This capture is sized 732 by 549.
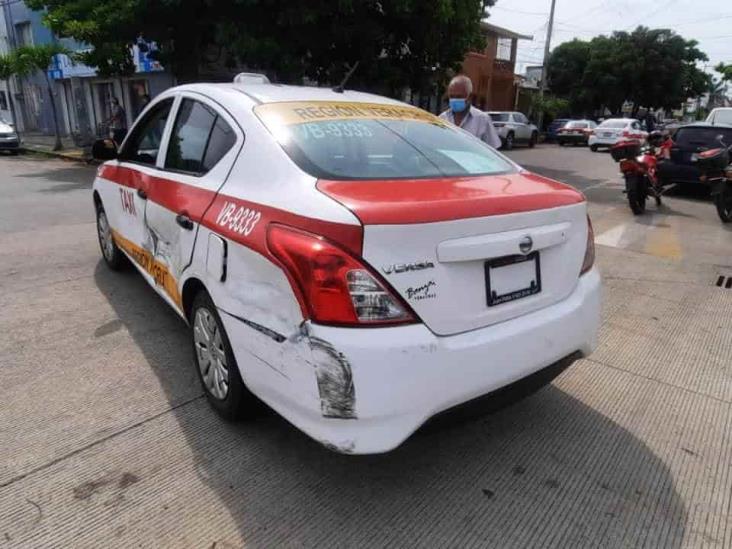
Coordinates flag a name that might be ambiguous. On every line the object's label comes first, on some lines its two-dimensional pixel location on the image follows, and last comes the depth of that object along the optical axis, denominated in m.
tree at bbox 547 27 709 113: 42.44
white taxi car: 1.92
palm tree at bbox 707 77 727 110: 88.89
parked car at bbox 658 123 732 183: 10.19
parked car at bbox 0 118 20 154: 17.62
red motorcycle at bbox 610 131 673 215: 8.52
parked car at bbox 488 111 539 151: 24.08
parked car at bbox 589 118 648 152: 24.08
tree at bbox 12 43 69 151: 17.09
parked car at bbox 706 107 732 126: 14.97
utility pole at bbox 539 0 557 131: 30.06
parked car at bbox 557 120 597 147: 28.45
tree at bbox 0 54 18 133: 18.01
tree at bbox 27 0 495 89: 11.93
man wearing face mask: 4.98
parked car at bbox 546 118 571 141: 30.23
